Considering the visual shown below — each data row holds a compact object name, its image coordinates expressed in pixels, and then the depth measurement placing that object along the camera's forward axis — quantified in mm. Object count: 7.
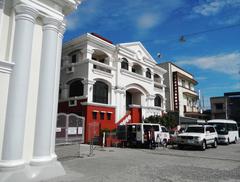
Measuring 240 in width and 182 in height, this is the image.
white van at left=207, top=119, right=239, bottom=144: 20193
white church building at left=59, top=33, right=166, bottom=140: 17734
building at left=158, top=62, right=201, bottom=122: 30401
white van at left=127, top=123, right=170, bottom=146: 15336
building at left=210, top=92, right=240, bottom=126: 47777
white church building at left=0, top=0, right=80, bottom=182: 5845
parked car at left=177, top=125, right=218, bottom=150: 15114
